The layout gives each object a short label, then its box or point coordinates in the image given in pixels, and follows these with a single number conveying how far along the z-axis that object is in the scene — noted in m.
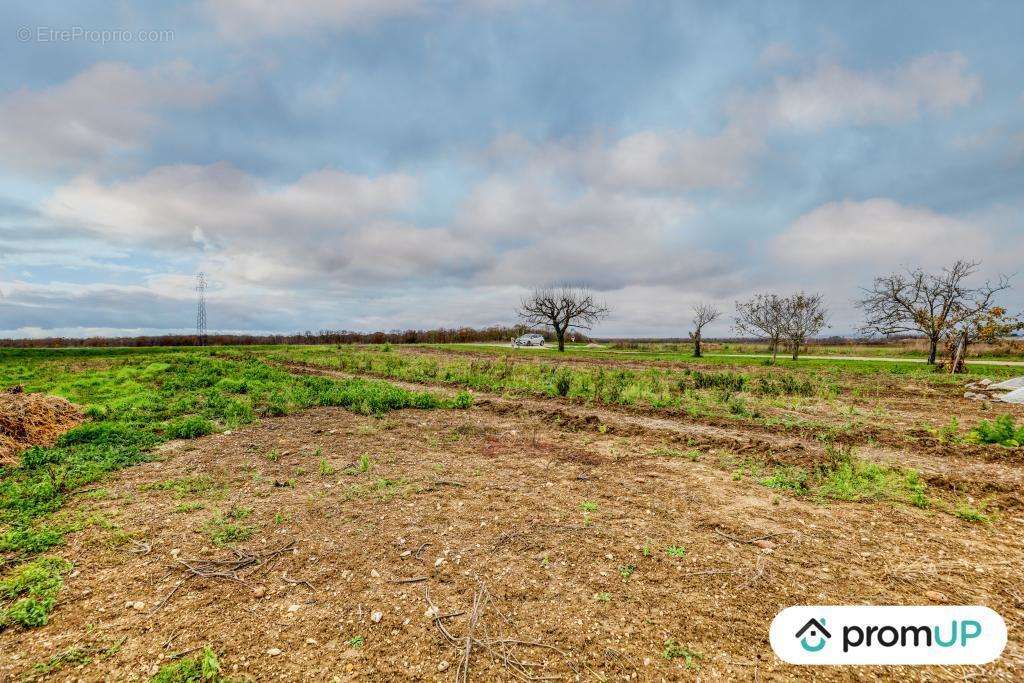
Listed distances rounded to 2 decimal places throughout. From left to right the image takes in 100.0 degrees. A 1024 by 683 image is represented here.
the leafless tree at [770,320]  39.84
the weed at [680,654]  3.29
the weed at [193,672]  3.18
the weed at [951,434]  9.55
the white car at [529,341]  65.25
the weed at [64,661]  3.28
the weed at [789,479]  6.88
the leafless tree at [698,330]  43.62
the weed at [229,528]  5.29
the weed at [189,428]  10.08
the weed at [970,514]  5.77
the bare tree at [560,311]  56.25
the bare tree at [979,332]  26.22
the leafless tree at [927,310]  28.64
